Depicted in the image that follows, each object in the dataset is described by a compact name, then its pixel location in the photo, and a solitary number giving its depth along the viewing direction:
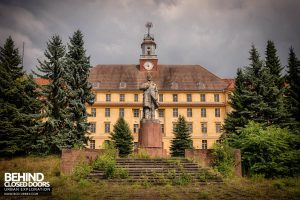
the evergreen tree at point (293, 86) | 29.84
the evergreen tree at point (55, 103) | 26.01
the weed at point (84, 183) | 15.33
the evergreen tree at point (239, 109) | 29.83
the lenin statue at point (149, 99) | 23.39
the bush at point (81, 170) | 16.93
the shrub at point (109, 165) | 16.64
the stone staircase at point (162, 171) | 16.39
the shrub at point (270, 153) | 18.41
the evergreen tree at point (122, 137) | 38.03
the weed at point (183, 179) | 16.06
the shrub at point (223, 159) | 18.41
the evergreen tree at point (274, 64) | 32.06
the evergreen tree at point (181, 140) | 38.28
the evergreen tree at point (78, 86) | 28.08
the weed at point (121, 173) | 16.64
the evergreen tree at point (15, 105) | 25.30
